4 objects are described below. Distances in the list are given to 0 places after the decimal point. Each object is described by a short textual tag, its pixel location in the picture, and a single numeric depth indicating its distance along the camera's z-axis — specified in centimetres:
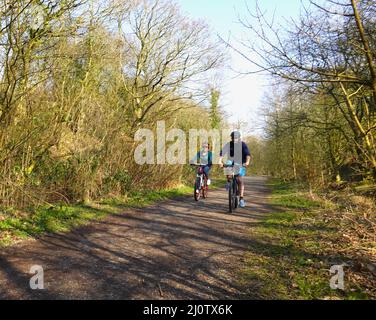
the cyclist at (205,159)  1135
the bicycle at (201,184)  1080
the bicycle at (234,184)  851
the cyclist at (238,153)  864
